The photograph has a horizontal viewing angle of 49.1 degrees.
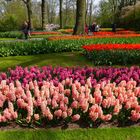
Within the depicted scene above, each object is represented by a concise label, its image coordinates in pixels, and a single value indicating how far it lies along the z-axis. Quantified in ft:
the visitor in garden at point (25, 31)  47.54
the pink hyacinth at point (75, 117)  7.91
